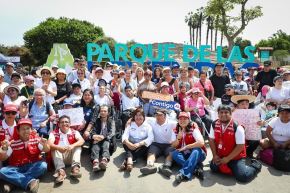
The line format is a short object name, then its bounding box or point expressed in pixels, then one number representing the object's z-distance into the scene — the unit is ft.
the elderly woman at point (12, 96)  15.07
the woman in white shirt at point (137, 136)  13.97
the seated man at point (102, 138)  13.15
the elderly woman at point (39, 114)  14.66
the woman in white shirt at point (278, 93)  17.12
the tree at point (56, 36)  96.02
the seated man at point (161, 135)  14.11
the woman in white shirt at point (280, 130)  13.51
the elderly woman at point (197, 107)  17.05
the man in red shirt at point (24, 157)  11.35
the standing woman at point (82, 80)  18.56
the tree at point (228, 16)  63.27
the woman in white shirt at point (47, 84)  16.60
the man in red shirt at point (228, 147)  12.39
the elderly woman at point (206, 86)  18.95
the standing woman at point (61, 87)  17.27
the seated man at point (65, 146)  12.52
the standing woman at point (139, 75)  20.93
